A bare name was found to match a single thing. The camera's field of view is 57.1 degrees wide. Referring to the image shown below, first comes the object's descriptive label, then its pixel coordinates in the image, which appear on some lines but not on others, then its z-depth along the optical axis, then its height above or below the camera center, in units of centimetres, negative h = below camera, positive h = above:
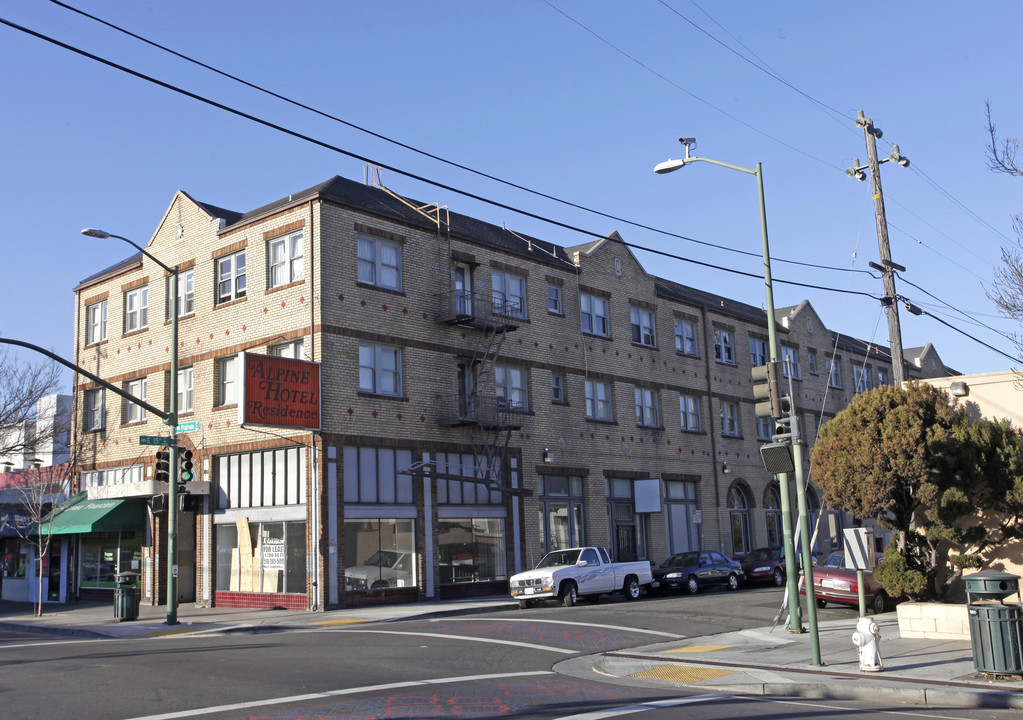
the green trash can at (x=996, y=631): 1129 -162
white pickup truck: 2530 -182
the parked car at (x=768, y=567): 3262 -214
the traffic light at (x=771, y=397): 1441 +165
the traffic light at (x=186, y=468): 2454 +155
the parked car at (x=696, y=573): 3016 -209
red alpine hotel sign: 2516 +353
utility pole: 2081 +571
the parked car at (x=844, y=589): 2255 -207
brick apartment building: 2738 +378
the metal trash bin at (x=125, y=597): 2458 -173
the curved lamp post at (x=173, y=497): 2316 +79
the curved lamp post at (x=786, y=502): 1329 +2
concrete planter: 1538 -203
